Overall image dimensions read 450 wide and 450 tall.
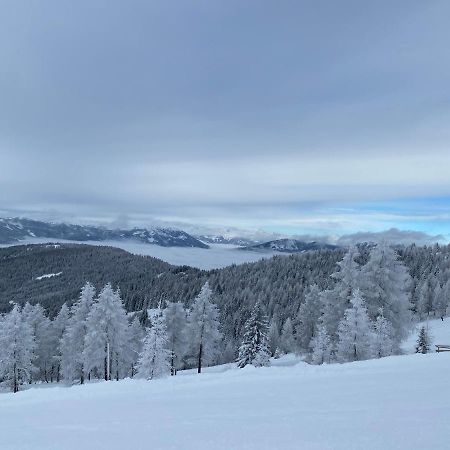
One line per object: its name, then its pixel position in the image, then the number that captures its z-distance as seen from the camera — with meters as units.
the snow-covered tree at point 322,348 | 36.31
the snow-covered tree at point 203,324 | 49.47
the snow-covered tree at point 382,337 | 32.03
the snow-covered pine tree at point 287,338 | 79.88
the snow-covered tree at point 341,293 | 34.19
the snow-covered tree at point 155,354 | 38.97
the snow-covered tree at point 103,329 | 45.72
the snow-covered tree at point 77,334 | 50.88
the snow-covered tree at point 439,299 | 105.38
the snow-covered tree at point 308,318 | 51.50
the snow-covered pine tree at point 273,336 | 88.18
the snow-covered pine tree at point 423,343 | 38.90
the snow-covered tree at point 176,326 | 52.09
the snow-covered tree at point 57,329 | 64.12
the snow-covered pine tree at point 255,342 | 44.06
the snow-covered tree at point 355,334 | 31.67
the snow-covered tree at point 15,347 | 47.44
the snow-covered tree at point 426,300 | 105.81
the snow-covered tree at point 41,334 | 63.94
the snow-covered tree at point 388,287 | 32.97
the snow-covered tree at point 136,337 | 64.44
